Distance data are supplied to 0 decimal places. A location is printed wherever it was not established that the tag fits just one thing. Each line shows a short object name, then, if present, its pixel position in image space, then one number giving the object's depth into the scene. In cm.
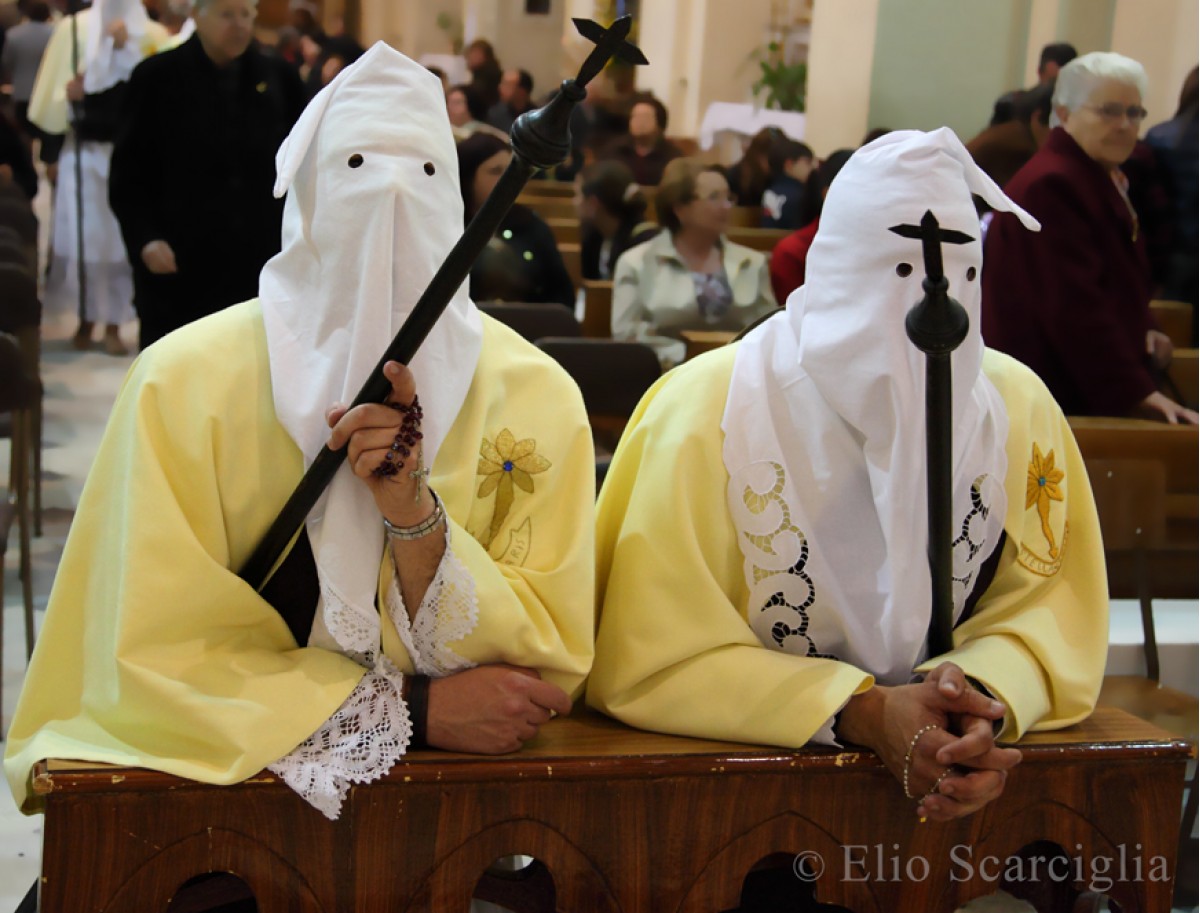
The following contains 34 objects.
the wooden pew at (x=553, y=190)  928
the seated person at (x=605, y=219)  683
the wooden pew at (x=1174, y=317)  608
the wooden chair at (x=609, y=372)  421
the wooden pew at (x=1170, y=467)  413
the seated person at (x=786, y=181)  779
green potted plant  986
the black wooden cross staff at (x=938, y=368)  167
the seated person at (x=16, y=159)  622
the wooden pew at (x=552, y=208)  820
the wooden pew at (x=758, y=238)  705
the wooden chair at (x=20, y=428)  377
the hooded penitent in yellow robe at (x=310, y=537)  198
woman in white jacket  537
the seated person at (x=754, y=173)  860
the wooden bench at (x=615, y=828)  191
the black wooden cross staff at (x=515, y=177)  157
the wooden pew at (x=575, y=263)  682
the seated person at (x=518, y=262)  490
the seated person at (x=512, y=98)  910
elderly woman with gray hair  450
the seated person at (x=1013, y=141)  589
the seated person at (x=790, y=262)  523
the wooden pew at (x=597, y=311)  579
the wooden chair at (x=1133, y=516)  345
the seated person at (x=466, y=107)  832
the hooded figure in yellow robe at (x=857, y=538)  212
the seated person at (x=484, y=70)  905
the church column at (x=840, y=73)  903
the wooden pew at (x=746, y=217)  830
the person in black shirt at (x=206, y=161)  424
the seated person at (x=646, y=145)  821
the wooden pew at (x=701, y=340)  490
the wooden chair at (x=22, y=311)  450
